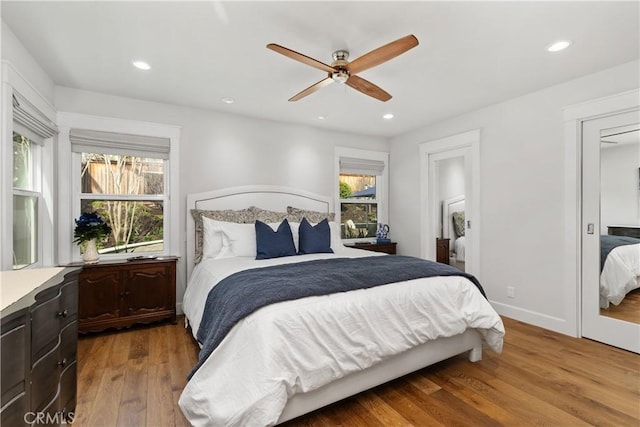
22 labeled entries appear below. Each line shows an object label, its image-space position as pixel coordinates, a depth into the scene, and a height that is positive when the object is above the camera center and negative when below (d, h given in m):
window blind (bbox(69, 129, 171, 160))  3.28 +0.75
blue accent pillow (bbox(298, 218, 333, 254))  3.53 -0.31
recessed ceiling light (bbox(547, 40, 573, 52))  2.37 +1.28
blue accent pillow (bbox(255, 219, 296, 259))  3.24 -0.32
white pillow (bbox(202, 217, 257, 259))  3.35 -0.30
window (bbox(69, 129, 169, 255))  3.38 +0.31
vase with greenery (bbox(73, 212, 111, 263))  3.12 -0.20
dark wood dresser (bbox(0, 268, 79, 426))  1.08 -0.59
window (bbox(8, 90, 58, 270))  2.36 +0.23
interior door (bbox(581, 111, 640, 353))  2.86 -0.18
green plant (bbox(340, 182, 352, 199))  5.01 +0.35
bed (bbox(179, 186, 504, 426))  1.62 -0.81
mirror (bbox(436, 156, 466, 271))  4.19 -0.01
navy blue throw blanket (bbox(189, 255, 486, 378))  1.81 -0.48
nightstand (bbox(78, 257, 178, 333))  3.04 -0.82
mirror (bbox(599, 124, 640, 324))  2.81 -0.11
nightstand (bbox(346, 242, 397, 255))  4.72 -0.54
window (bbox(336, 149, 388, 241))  4.99 +0.33
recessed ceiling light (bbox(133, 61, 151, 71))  2.67 +1.28
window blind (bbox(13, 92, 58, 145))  2.32 +0.75
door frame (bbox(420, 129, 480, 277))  3.92 +0.31
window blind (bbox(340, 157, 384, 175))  4.94 +0.73
